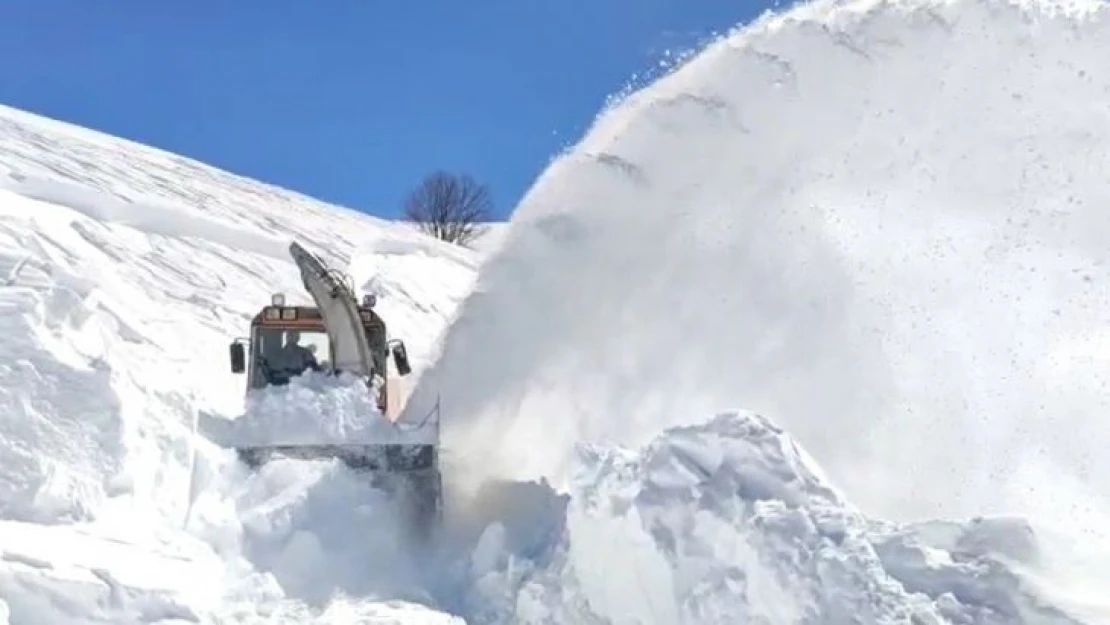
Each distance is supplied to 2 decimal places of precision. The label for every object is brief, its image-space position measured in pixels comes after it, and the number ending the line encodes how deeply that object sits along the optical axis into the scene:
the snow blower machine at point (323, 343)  9.86
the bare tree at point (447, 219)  50.38
